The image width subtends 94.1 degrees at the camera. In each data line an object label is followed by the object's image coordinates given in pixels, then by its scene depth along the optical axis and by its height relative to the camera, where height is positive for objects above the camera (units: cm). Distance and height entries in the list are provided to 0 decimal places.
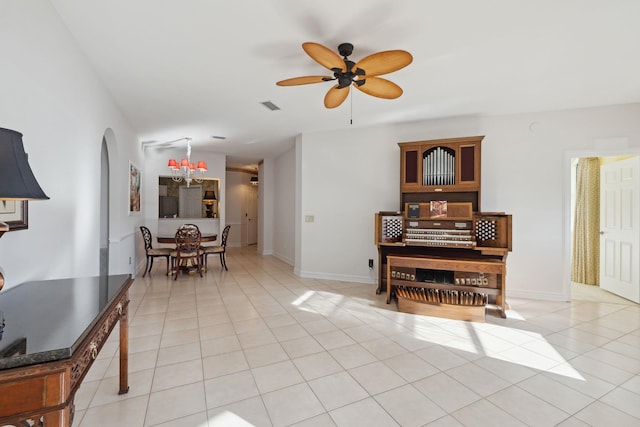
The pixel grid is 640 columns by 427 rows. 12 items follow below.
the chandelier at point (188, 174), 616 +90
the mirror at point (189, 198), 727 +32
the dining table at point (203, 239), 534 -51
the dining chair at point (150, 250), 545 -73
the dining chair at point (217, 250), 575 -75
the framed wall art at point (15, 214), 152 -2
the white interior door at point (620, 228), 411 -20
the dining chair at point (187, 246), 523 -62
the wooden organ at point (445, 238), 357 -33
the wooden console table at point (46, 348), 87 -43
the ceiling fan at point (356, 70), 218 +115
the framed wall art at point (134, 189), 500 +39
